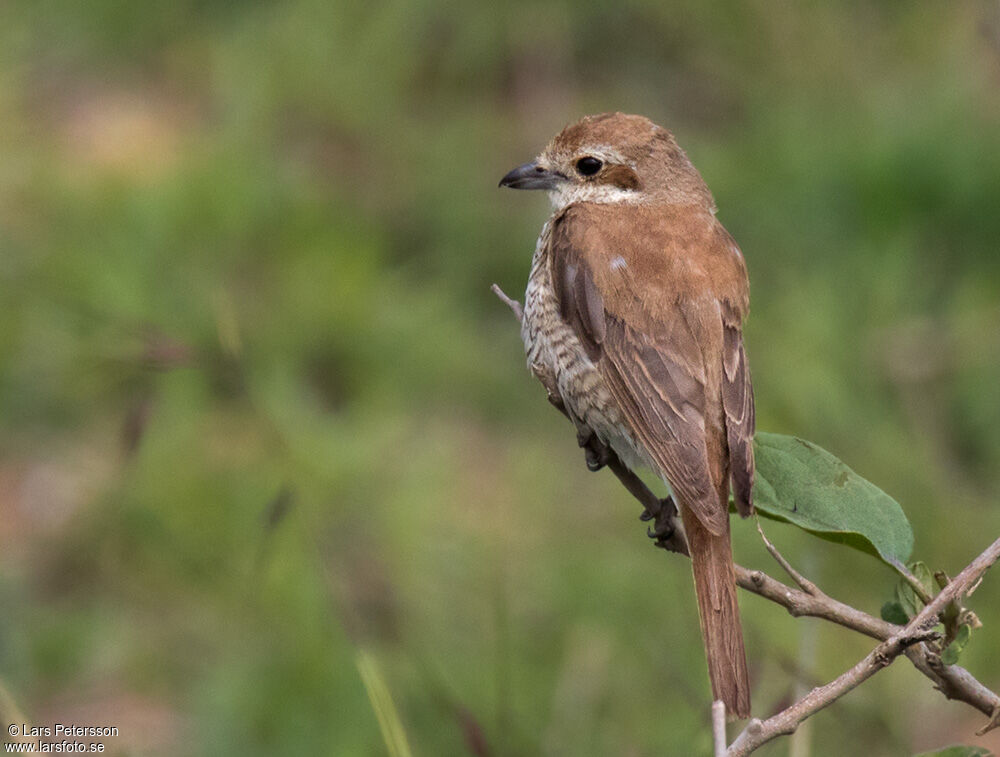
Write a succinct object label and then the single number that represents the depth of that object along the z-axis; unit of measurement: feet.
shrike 13.72
